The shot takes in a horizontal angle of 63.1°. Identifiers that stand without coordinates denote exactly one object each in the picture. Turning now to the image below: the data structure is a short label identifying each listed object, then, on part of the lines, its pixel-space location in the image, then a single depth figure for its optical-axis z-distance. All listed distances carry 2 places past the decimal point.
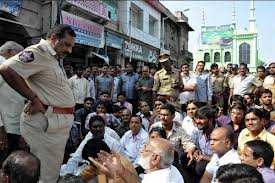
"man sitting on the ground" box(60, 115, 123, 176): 2.67
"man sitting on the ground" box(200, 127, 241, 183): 2.20
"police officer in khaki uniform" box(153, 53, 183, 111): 4.10
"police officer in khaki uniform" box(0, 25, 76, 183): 1.94
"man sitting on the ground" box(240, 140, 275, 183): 1.86
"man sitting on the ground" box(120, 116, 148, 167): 3.06
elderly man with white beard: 1.62
